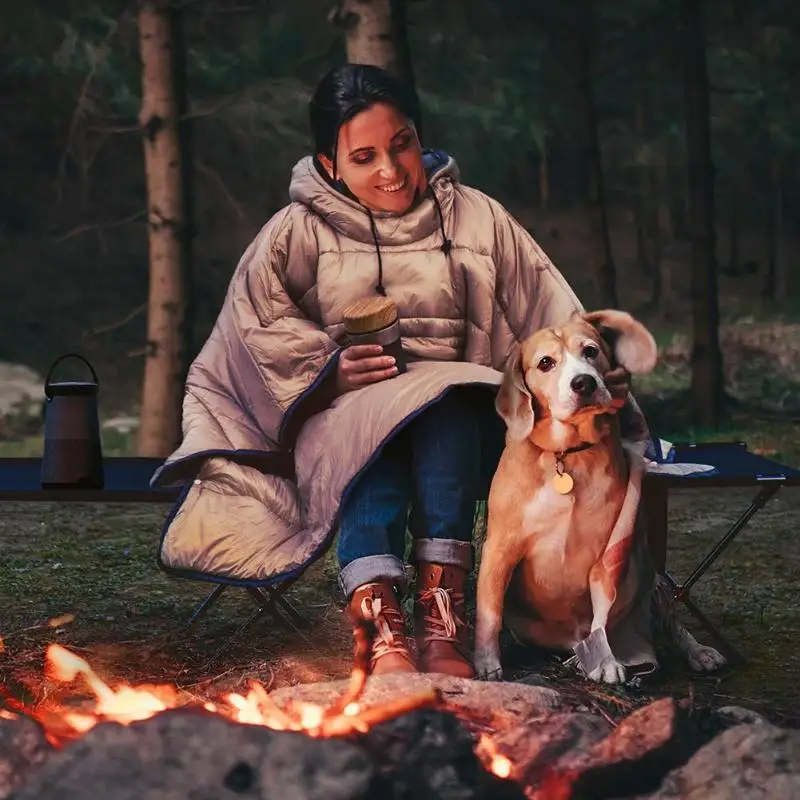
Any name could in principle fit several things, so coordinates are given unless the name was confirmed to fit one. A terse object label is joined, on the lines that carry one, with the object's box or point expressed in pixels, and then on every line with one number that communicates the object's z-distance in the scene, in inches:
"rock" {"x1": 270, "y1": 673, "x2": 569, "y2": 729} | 121.4
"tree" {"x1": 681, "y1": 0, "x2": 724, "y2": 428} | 286.4
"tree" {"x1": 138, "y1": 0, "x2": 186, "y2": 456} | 259.3
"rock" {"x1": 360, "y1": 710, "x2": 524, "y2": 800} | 103.0
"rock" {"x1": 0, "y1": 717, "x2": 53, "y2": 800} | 105.2
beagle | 140.9
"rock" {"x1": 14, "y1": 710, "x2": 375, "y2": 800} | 99.1
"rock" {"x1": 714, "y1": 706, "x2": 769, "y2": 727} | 117.7
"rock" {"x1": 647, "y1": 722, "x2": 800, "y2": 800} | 103.7
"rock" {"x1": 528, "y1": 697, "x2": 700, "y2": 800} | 108.6
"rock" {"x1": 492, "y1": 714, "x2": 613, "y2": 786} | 110.3
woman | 144.4
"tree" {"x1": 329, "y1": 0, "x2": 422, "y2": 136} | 208.2
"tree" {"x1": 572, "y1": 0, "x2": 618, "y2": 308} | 281.1
